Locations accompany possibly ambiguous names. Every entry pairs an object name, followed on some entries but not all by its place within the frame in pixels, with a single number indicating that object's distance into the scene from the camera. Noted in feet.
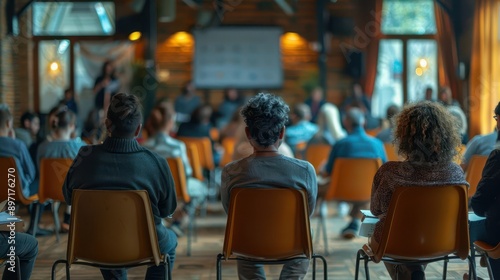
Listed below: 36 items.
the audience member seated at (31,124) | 43.35
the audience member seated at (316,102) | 67.51
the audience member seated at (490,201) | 18.69
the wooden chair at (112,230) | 17.45
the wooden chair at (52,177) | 29.57
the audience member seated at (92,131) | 38.76
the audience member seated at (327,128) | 39.32
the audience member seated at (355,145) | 32.28
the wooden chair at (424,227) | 17.62
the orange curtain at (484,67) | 48.52
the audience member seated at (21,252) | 18.90
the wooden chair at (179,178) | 29.81
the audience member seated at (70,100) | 63.09
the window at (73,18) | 73.90
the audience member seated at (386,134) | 38.46
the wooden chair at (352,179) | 30.13
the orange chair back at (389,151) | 36.27
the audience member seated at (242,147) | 30.15
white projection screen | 75.64
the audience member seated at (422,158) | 18.40
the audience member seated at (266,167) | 18.51
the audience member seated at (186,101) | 70.50
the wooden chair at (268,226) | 17.59
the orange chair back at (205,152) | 43.73
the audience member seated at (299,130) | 42.19
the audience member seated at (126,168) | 18.47
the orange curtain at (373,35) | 70.85
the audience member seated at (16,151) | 28.53
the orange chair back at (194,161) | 36.76
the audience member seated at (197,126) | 46.67
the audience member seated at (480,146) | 27.53
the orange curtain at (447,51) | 56.35
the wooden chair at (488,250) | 19.06
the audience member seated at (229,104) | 70.25
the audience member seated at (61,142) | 32.04
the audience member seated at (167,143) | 32.86
